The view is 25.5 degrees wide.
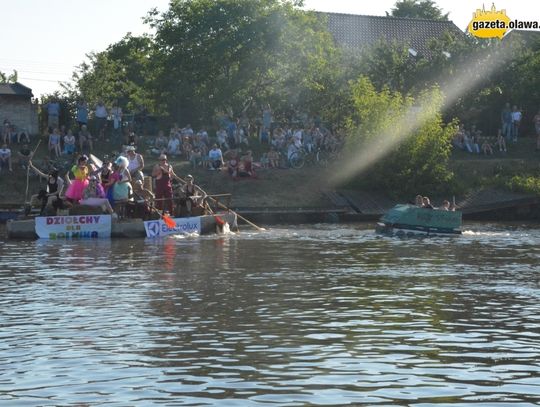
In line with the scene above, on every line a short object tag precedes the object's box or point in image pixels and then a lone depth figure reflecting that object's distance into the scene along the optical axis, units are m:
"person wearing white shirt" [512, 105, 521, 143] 58.98
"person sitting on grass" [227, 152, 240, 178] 49.91
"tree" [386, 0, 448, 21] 123.19
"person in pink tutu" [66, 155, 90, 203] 35.41
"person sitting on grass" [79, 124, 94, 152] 50.29
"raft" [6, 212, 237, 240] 35.69
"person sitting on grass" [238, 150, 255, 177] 49.97
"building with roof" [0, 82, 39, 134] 54.12
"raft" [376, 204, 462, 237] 38.91
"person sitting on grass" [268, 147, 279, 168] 52.38
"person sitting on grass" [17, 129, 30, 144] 51.91
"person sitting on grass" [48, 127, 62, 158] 49.21
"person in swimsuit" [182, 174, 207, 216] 38.22
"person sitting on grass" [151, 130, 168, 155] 52.17
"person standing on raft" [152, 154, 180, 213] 36.75
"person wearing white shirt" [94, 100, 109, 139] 52.78
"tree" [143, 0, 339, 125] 58.16
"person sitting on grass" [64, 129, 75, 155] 49.44
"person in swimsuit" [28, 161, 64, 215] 35.53
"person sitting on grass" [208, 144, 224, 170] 50.69
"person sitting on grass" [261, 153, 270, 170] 52.21
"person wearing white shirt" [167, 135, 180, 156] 51.97
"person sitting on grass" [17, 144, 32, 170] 48.12
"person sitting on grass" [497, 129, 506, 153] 58.22
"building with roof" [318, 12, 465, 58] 84.06
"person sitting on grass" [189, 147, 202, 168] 50.84
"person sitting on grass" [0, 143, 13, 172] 48.03
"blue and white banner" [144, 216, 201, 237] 36.50
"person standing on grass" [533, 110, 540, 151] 58.01
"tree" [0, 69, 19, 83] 104.22
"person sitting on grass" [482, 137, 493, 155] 58.16
